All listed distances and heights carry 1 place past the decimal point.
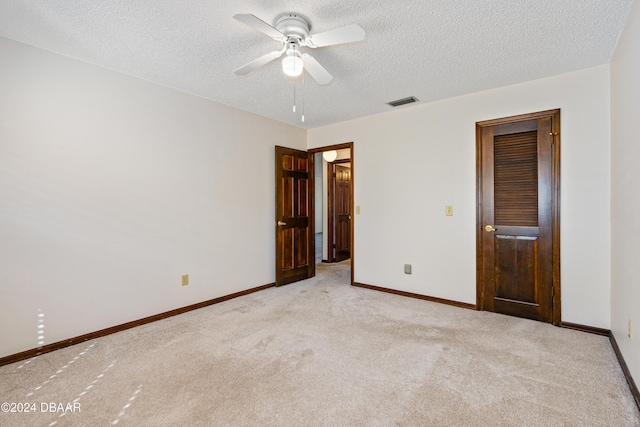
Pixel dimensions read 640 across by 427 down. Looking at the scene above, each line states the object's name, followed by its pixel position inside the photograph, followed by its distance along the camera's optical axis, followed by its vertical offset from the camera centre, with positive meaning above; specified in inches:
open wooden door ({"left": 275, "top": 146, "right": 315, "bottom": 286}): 172.4 -3.2
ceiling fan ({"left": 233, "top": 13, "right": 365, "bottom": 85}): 72.4 +44.0
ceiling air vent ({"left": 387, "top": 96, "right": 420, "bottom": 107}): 139.3 +51.6
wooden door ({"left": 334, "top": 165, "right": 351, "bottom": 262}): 251.3 -1.0
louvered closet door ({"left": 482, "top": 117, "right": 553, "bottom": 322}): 116.4 -4.0
